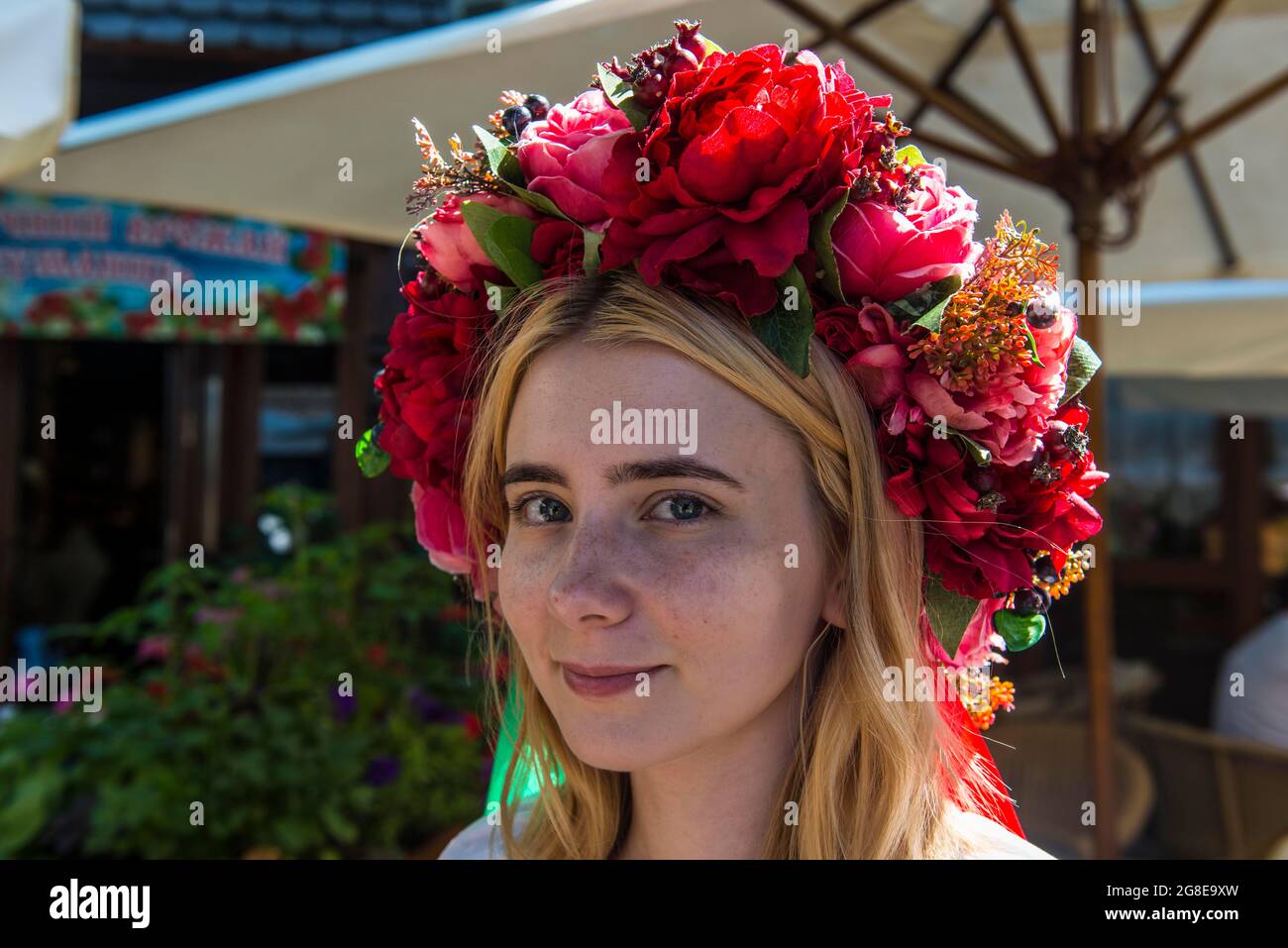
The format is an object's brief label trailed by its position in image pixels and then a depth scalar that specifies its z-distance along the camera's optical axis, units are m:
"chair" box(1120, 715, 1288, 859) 3.12
